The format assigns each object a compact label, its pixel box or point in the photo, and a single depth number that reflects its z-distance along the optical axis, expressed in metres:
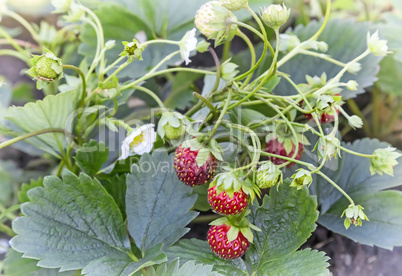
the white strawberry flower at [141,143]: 0.60
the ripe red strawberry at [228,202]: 0.56
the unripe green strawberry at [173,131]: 0.58
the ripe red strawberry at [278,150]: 0.60
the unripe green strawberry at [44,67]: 0.57
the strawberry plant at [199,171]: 0.57
